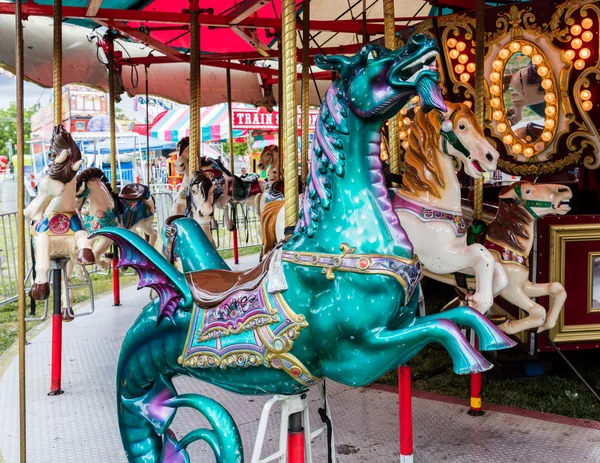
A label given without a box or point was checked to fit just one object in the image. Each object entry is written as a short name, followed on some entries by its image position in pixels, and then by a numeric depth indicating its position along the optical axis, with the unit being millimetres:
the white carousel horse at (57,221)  3324
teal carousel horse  1490
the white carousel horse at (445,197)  3109
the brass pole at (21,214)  1947
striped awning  19828
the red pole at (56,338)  3578
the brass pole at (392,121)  2580
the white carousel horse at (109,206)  4719
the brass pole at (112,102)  4905
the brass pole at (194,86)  3357
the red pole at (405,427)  2475
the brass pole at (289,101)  1699
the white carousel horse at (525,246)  3516
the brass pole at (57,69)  2965
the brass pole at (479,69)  3305
